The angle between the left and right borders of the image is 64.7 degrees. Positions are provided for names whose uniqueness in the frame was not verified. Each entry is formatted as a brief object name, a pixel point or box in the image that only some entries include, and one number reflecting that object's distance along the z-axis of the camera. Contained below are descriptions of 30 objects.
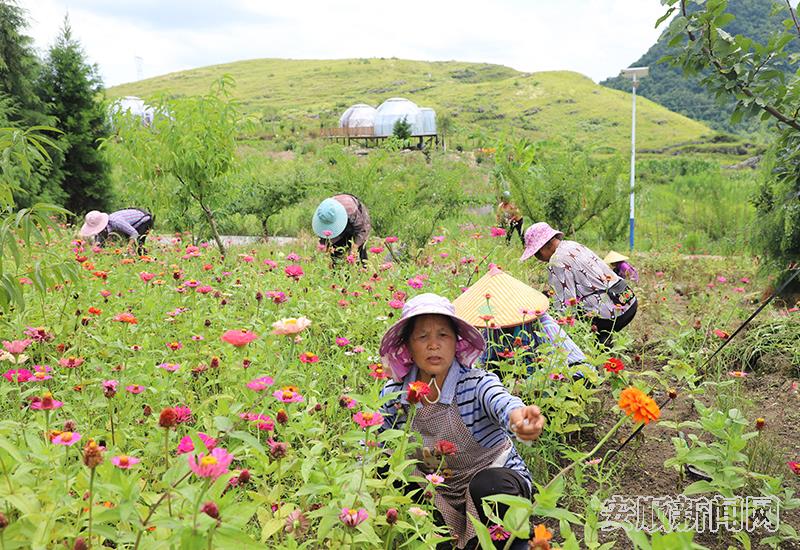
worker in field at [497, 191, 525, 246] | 6.71
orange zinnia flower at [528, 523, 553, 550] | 1.11
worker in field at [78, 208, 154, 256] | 5.70
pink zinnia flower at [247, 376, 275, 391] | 1.53
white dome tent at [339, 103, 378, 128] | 44.06
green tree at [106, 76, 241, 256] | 5.75
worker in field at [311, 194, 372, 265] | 5.09
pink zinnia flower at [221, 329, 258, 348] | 1.61
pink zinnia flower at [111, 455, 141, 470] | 1.14
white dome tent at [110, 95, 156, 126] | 41.96
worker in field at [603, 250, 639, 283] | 4.59
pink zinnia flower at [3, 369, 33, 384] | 1.79
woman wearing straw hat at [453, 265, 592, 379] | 2.57
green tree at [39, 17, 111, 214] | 11.29
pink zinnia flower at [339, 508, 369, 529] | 1.16
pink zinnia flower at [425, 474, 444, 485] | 1.48
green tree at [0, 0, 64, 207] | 10.29
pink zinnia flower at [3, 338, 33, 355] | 1.61
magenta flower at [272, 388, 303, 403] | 1.41
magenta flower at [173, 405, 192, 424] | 1.39
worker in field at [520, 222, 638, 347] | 3.62
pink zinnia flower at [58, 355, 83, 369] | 1.88
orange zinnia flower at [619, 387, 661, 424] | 1.26
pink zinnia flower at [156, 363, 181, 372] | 2.09
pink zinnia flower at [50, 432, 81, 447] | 1.16
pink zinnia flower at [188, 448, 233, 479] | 0.98
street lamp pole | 9.80
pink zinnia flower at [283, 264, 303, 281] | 2.70
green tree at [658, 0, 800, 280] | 2.10
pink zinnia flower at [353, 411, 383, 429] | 1.35
